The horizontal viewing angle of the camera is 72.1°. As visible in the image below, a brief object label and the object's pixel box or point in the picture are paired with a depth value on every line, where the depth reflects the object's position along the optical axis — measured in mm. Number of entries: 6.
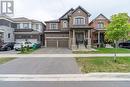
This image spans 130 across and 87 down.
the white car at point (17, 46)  14449
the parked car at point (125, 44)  16854
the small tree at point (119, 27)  7100
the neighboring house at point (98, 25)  19511
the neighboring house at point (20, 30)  17755
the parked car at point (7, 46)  14365
